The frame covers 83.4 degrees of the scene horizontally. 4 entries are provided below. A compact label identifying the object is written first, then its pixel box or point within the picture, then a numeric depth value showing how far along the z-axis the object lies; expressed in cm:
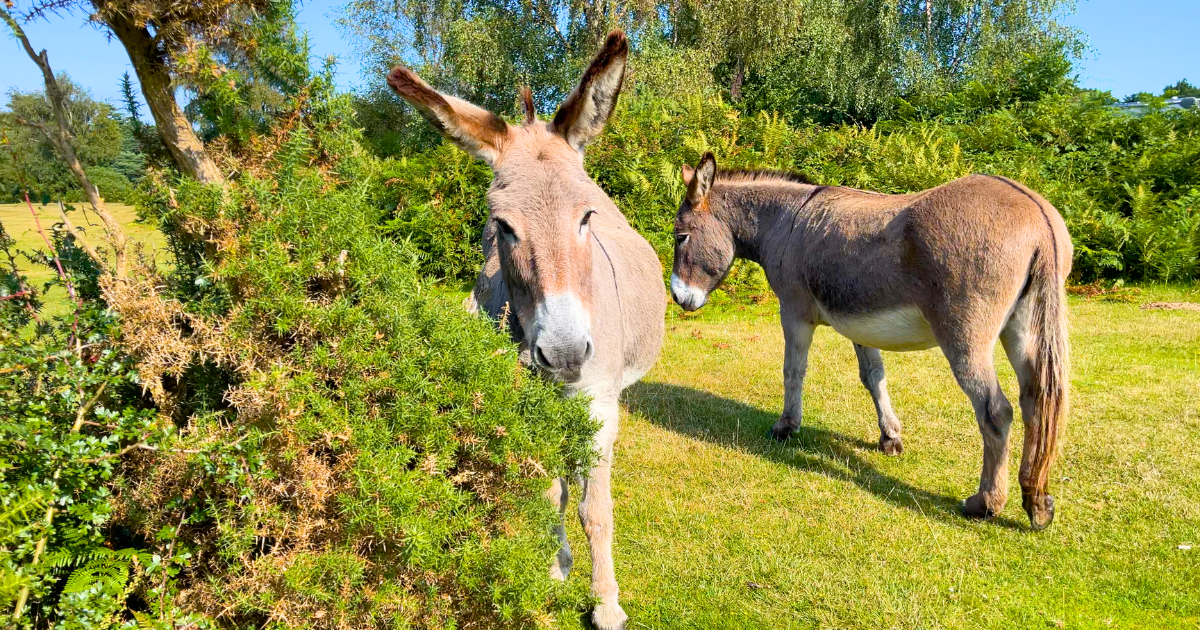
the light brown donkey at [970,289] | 435
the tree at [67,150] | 243
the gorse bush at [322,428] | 217
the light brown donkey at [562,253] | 258
